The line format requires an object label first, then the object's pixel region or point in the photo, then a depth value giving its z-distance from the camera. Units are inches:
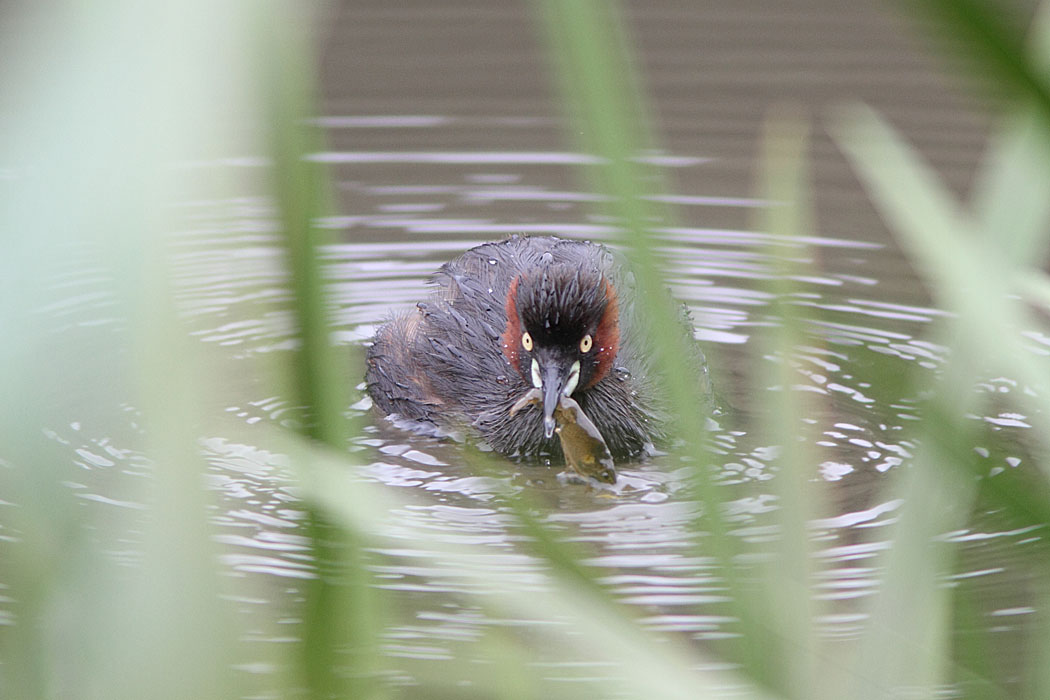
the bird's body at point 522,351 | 244.7
